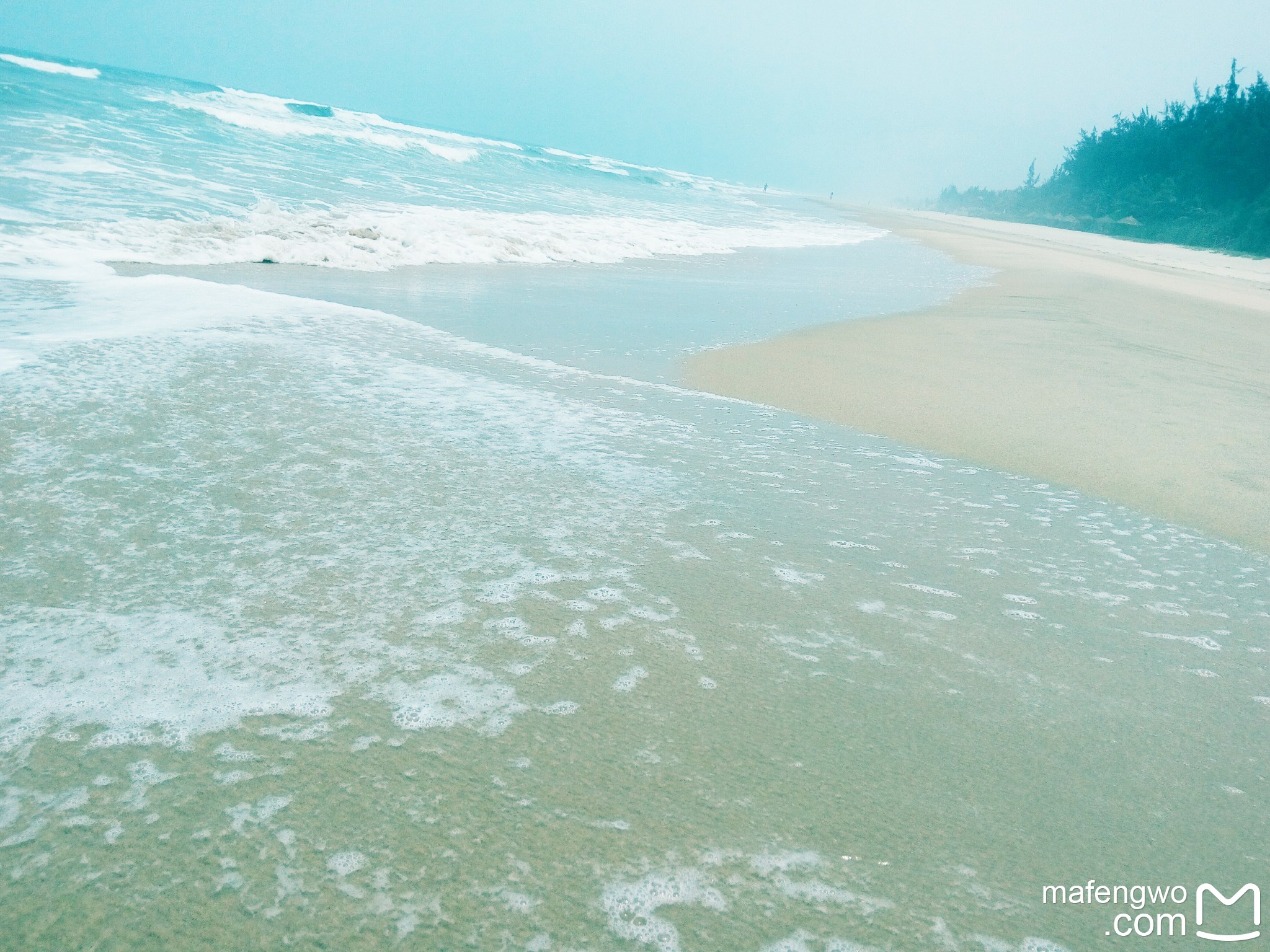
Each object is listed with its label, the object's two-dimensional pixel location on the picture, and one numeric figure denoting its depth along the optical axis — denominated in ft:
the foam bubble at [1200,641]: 7.59
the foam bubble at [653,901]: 4.18
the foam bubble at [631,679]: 6.22
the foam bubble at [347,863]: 4.38
